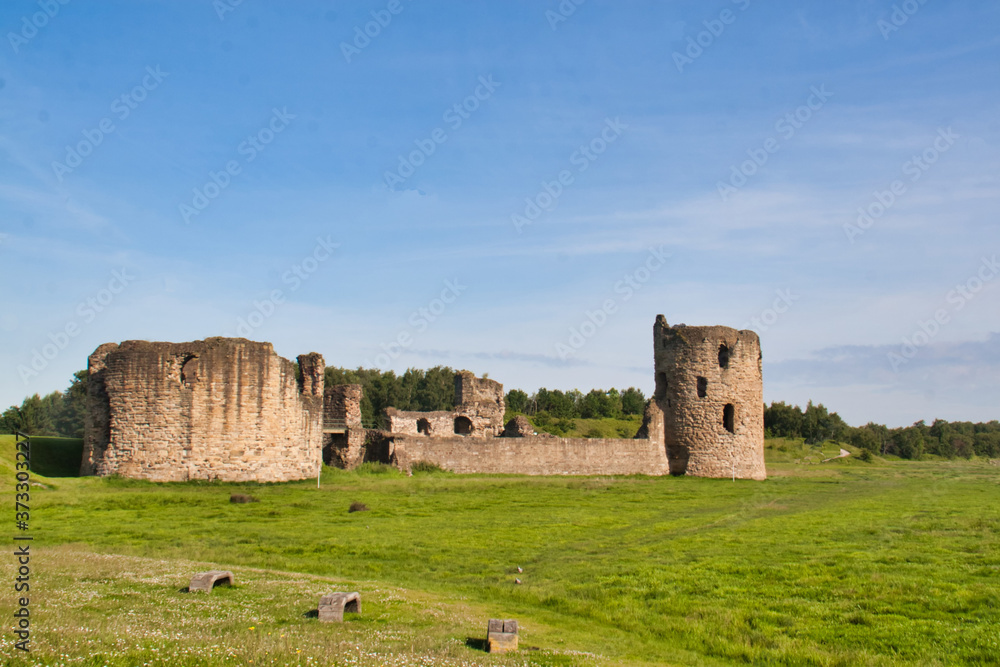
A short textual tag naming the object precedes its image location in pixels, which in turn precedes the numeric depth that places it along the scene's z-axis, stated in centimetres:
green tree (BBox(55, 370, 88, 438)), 8604
